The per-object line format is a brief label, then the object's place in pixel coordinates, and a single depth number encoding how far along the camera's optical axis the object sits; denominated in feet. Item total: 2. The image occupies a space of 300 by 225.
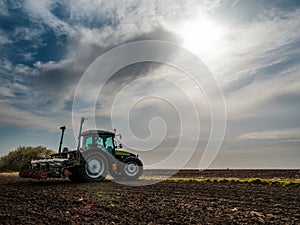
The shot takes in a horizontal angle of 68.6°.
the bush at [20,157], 79.87
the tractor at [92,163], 37.76
